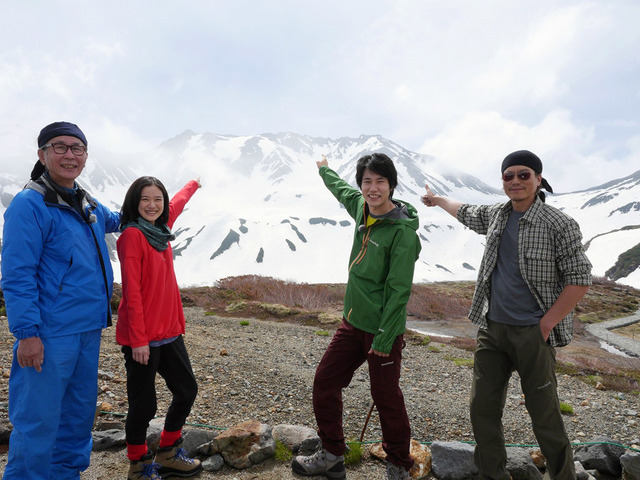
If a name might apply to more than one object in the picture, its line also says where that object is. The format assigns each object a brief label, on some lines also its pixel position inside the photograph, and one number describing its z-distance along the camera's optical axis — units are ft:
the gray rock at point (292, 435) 13.60
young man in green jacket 10.53
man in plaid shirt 10.00
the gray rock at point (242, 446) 12.68
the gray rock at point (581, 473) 12.50
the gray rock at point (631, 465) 12.40
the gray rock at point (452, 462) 12.58
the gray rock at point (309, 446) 13.32
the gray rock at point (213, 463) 12.36
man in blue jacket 8.93
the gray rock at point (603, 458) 13.26
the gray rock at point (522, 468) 12.44
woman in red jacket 10.35
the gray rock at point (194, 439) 13.14
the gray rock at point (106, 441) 13.35
